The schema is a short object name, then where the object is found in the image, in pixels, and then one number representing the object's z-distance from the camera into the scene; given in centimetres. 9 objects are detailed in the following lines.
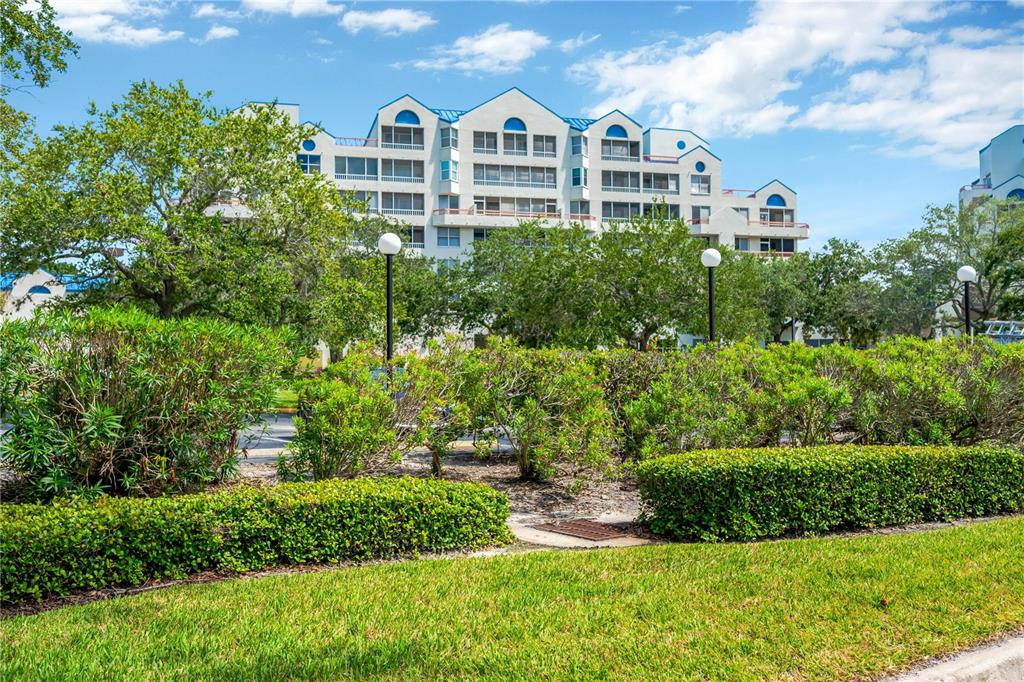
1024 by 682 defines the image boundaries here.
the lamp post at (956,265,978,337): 2028
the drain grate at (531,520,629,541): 835
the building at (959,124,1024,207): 6694
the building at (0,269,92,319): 2064
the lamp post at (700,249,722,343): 1655
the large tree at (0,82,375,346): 1912
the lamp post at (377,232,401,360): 1315
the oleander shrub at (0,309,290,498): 710
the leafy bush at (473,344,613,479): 1066
